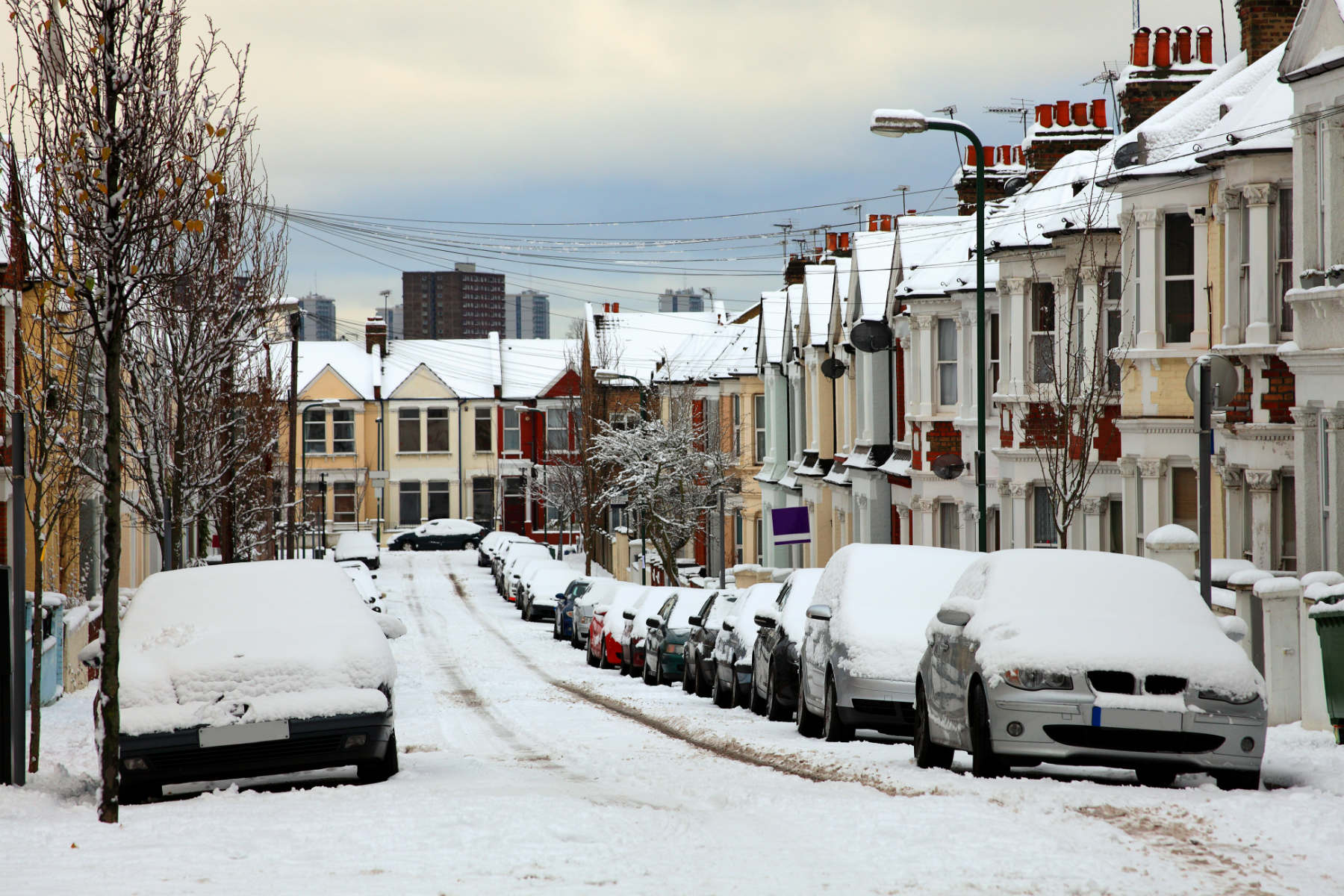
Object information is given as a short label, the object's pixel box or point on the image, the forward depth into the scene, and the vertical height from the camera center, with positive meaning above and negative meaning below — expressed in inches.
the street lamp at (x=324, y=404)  3293.8 +116.6
